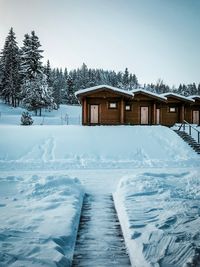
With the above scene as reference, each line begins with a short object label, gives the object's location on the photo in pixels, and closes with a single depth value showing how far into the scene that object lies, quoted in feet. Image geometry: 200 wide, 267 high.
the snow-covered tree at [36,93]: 113.03
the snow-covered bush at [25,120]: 77.58
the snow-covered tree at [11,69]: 130.68
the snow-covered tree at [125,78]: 227.63
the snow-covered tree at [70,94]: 187.94
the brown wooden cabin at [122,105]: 70.95
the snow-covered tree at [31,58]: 121.74
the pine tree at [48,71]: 160.50
